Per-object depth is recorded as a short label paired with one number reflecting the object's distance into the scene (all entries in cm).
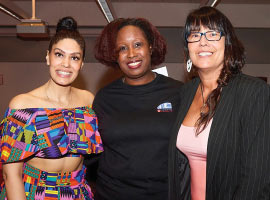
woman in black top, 211
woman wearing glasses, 158
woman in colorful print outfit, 192
